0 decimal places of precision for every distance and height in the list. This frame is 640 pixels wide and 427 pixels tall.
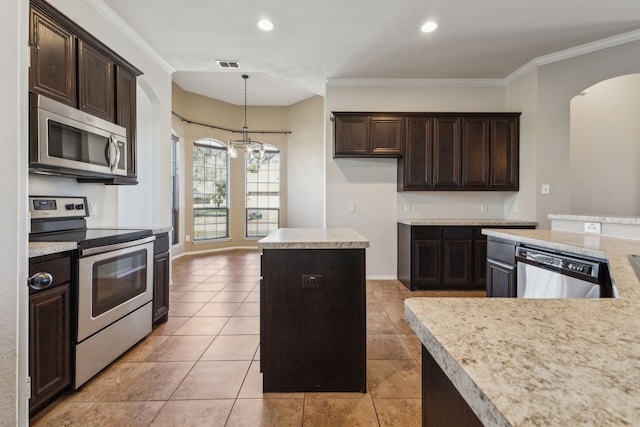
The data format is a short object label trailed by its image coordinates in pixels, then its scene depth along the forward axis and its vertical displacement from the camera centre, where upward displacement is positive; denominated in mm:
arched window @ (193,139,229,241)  6379 +448
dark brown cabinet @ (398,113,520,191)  4047 +840
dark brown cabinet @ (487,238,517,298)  2246 -464
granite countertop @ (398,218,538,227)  3746 -145
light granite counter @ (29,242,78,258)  1490 -205
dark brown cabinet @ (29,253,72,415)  1503 -663
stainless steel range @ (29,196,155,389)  1792 -488
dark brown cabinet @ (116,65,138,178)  2559 +913
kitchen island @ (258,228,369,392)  1808 -665
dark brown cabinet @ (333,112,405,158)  4055 +1043
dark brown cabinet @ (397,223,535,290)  3812 -596
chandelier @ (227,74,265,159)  5258 +1485
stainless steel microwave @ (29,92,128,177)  1801 +478
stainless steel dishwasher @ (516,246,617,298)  1600 -393
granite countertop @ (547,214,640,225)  1896 -50
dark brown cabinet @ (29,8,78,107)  1797 +981
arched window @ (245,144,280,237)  7074 +440
